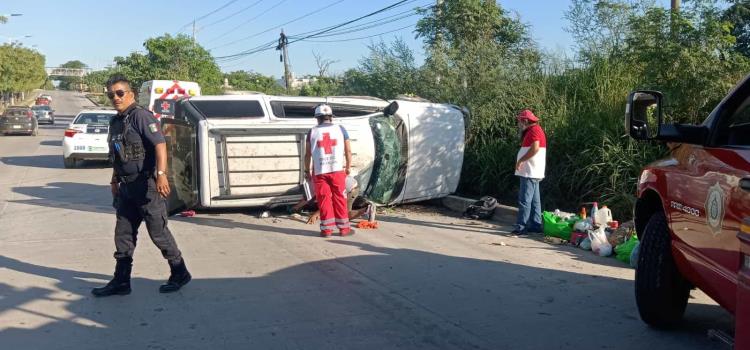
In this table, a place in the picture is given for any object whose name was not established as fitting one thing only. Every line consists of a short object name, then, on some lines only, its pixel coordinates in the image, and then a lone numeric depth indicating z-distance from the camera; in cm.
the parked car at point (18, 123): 3300
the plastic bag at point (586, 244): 736
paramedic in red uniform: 781
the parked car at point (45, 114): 4672
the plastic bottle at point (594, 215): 771
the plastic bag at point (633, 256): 573
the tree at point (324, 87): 2108
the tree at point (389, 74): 1379
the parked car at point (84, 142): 1603
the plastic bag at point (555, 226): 783
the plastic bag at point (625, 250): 678
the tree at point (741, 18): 1186
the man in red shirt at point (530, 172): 811
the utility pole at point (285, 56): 3728
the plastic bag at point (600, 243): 704
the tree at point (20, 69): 5494
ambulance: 1809
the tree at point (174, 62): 3572
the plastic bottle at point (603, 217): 769
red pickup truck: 320
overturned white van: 858
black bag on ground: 928
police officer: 529
